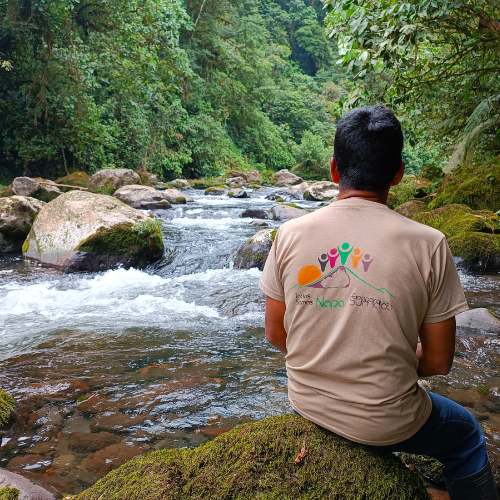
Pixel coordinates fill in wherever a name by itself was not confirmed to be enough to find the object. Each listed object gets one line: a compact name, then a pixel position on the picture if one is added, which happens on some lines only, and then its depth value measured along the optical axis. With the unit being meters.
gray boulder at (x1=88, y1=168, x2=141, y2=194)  14.70
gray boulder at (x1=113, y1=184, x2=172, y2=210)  13.73
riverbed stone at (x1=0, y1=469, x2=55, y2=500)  1.99
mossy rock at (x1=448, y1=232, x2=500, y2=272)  7.45
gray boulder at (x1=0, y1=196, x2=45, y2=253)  9.06
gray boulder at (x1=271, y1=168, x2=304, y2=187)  25.64
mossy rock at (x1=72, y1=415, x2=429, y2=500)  1.55
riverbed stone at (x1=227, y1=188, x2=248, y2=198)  18.19
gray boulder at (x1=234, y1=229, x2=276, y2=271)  8.21
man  1.47
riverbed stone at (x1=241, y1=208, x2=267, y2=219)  12.95
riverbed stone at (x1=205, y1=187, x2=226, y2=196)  19.28
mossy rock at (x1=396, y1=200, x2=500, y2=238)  7.87
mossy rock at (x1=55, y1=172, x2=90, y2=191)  14.84
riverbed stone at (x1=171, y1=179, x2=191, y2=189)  20.41
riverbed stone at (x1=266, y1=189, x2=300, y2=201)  18.22
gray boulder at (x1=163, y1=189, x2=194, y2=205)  15.14
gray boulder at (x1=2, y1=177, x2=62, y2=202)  12.10
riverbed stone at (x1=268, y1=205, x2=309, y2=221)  12.24
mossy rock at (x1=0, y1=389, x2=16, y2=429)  2.89
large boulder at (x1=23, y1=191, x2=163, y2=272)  8.05
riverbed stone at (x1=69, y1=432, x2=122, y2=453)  2.75
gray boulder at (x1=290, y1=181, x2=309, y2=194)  20.33
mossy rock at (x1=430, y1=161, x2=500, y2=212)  9.03
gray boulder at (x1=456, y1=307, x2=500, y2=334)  4.84
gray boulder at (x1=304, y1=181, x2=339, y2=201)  17.80
